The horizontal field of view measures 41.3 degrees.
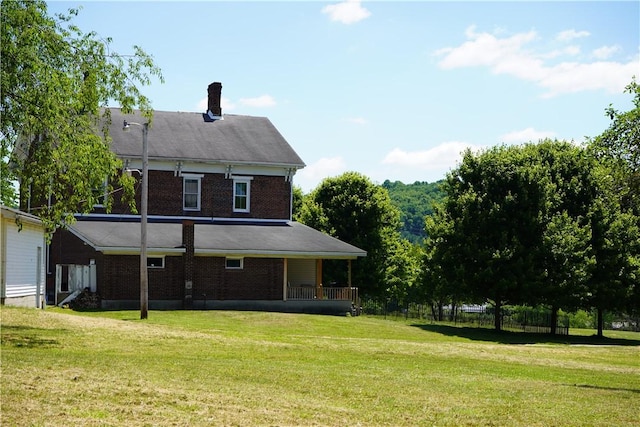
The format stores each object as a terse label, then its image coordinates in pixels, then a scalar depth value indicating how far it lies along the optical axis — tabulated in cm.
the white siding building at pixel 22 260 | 3200
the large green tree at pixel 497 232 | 4484
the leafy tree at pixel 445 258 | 4600
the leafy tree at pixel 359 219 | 6500
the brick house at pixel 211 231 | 4338
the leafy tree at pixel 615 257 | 4841
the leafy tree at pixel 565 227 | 4538
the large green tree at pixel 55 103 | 2170
